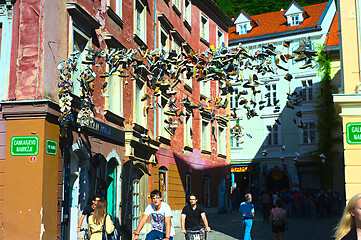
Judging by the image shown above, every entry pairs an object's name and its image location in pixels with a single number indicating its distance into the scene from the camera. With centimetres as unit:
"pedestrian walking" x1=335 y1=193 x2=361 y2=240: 379
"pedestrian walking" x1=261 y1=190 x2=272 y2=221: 2817
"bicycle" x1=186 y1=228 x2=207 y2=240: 1144
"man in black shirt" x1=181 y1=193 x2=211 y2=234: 1155
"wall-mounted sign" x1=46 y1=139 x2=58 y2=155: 1299
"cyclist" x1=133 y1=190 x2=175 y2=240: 987
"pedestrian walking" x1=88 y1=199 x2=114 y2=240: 1020
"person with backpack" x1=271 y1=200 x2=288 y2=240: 1590
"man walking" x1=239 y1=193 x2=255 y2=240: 1520
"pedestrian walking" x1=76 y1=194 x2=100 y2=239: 1119
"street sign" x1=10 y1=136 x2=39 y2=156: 1284
